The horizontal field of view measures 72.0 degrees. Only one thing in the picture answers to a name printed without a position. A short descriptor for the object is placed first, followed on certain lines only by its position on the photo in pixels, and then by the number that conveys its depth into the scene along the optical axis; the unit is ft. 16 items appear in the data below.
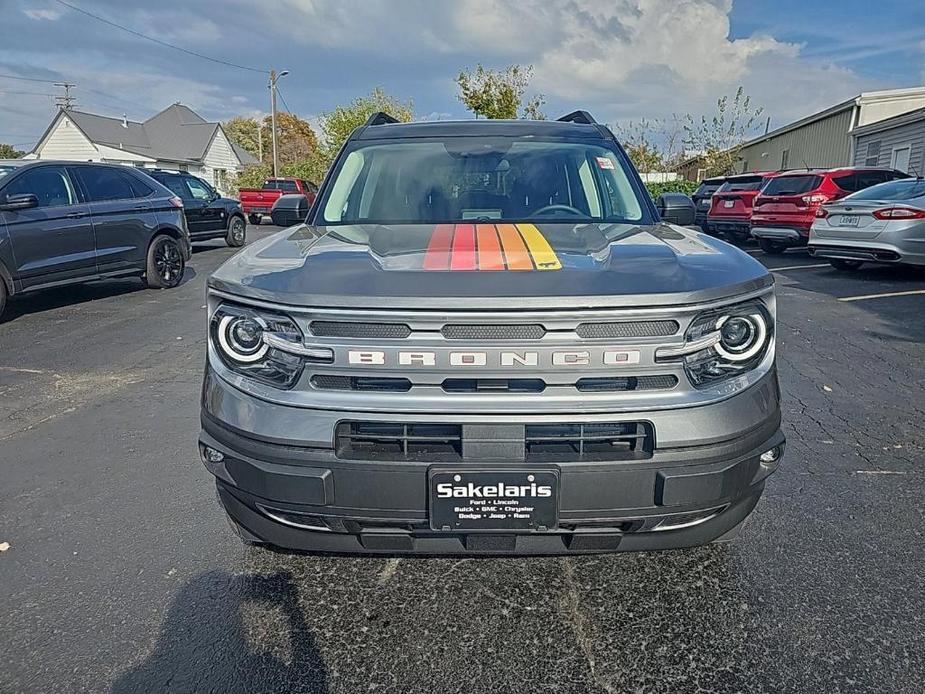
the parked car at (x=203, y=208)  41.86
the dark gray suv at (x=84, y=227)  21.59
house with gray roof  130.31
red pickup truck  73.83
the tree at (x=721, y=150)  109.81
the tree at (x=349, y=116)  134.71
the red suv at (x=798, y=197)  36.94
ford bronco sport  5.66
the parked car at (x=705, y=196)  53.36
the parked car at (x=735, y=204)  44.80
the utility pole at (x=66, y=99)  159.53
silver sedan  27.02
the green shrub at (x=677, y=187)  87.16
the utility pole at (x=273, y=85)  120.90
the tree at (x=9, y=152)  202.49
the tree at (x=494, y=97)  100.83
